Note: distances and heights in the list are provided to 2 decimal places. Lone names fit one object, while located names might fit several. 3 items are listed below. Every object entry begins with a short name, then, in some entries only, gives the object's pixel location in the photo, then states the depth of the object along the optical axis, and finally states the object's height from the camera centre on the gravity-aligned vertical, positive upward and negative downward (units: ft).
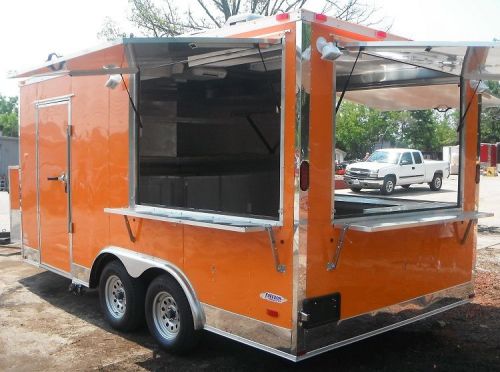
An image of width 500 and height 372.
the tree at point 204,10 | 43.80 +11.25
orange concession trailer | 11.45 -1.03
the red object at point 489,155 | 129.18 +0.11
